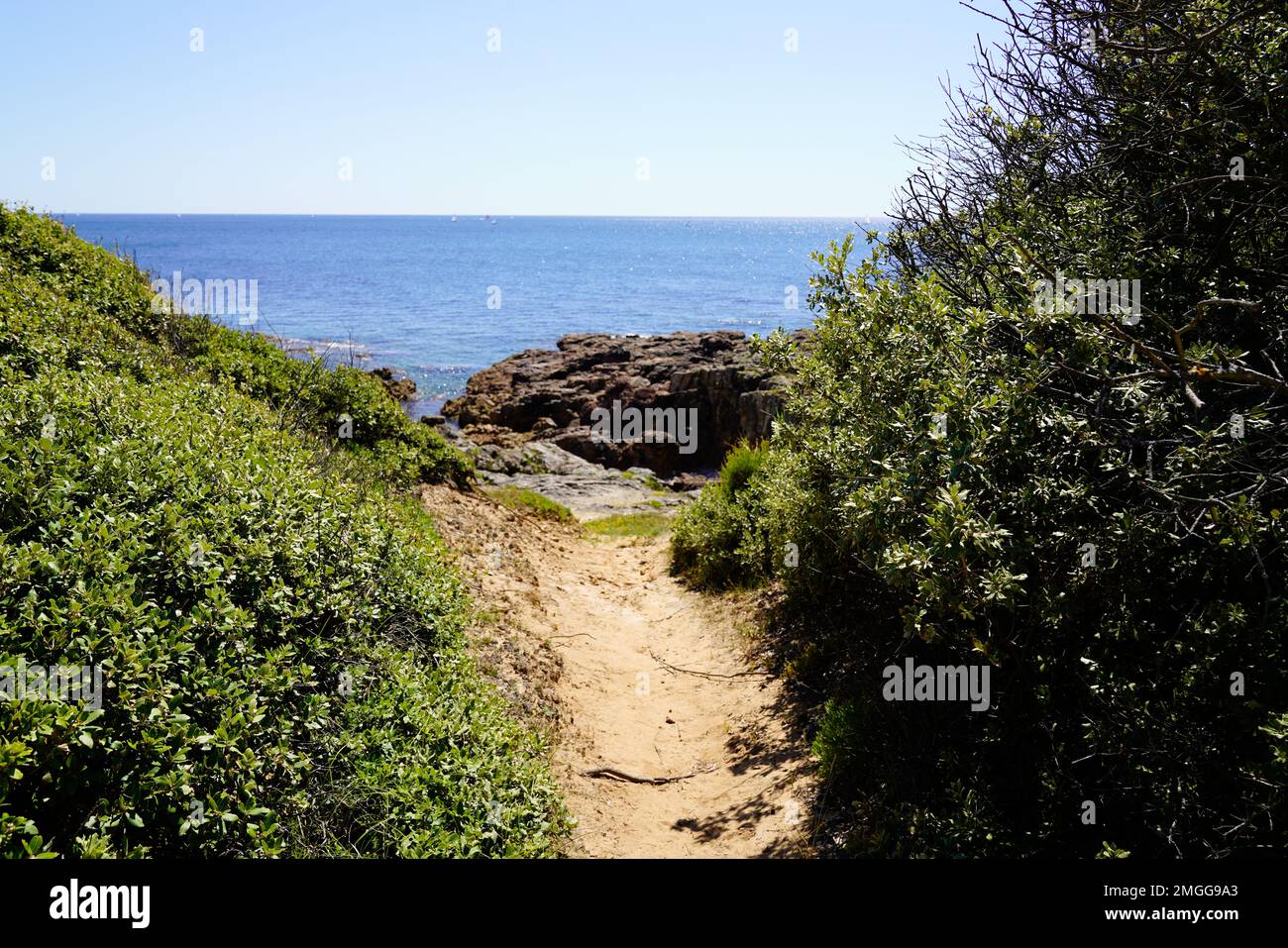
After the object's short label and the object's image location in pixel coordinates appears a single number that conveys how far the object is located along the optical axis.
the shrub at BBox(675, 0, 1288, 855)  4.04
